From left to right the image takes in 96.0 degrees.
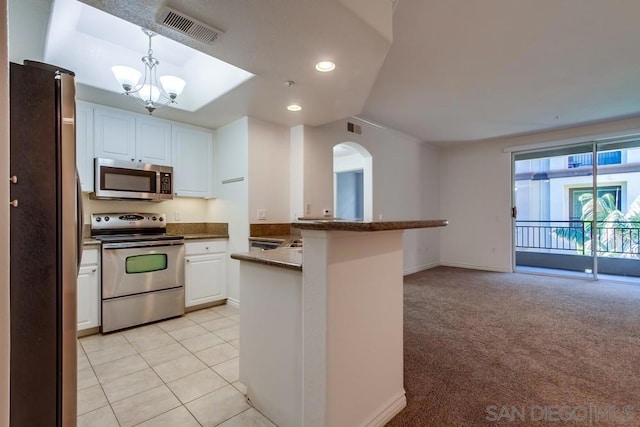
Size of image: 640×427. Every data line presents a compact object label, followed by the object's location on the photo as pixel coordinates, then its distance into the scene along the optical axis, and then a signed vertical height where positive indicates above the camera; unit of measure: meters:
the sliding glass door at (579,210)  5.37 +0.05
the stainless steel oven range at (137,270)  2.89 -0.59
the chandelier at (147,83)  2.29 +1.13
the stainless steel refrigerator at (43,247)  1.12 -0.13
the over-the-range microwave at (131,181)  3.03 +0.38
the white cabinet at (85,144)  2.93 +0.73
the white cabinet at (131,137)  3.09 +0.89
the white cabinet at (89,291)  2.76 -0.74
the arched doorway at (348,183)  6.64 +0.80
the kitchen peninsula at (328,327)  1.30 -0.58
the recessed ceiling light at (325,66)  2.25 +1.18
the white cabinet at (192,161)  3.66 +0.70
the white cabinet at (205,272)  3.47 -0.72
